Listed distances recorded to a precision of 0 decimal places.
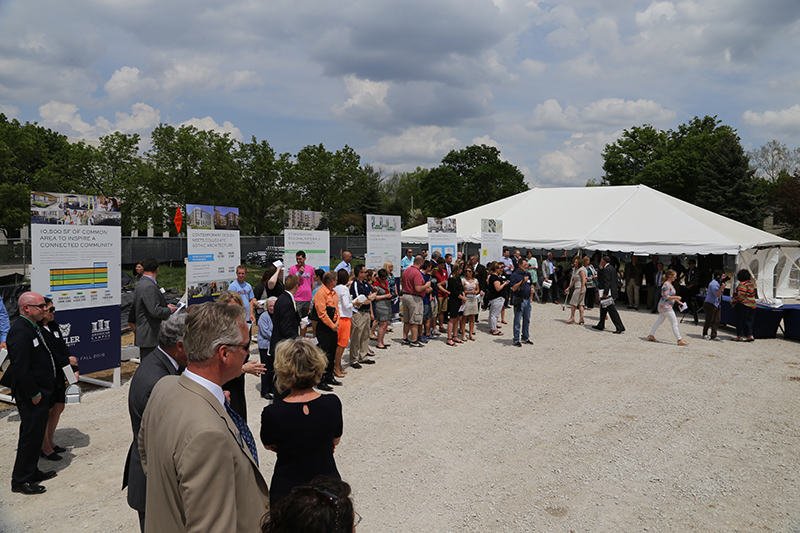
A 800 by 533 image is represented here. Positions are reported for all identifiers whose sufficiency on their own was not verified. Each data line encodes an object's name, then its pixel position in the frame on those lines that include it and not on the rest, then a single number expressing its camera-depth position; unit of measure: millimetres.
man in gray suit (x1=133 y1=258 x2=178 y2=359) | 6125
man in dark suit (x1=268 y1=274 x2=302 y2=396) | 6270
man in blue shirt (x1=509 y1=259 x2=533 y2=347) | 10188
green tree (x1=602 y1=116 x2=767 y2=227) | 38878
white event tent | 13000
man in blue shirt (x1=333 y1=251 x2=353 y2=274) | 10256
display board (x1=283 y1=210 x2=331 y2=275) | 10844
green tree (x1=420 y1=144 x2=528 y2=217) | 56188
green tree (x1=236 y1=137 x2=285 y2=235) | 31594
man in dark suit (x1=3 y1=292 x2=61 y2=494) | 4152
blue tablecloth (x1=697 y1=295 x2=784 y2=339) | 11539
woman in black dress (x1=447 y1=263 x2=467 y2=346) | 10539
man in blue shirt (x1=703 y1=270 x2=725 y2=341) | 10884
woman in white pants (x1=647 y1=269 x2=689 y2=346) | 10273
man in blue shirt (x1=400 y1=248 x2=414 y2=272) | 13618
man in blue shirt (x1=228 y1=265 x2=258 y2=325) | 8578
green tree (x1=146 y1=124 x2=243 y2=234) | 27609
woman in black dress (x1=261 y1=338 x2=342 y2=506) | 2578
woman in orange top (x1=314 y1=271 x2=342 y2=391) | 7199
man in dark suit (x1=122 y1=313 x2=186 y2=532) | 2525
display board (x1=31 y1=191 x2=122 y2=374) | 6281
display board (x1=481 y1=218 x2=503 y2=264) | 17156
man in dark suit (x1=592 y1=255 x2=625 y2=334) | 11891
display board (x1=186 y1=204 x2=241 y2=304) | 8445
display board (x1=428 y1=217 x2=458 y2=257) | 14852
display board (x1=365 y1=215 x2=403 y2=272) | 12438
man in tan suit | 1554
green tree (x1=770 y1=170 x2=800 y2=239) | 34281
